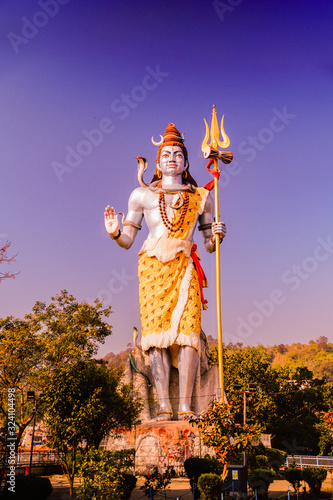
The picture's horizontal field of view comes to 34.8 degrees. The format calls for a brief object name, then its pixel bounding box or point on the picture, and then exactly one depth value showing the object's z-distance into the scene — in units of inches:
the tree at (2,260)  286.8
